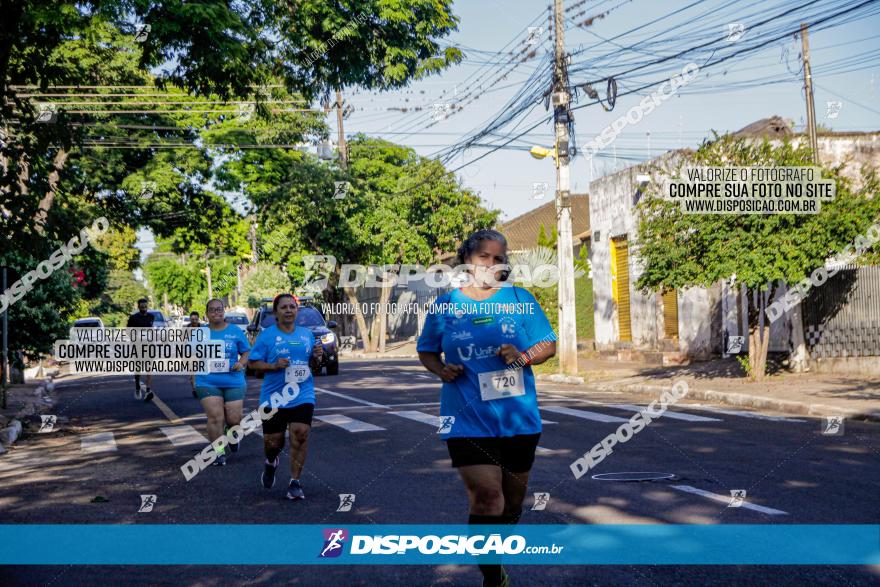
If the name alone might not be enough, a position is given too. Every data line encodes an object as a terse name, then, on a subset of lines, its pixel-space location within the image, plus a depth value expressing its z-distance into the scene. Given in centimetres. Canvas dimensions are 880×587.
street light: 2322
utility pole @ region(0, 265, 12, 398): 1723
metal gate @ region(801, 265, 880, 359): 2005
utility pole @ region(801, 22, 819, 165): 2269
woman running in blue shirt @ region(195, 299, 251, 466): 1048
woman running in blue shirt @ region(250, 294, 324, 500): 854
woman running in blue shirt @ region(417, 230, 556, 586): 488
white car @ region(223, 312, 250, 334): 3356
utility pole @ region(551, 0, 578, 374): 2278
